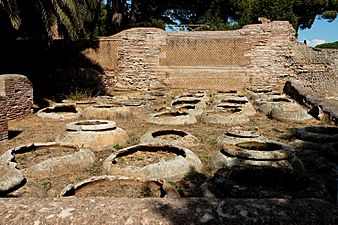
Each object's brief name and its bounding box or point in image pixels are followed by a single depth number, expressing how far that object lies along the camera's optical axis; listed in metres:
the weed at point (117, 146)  7.26
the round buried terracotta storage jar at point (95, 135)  7.14
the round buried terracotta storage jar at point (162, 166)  5.39
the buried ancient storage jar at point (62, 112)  10.26
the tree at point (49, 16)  11.68
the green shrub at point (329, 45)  33.32
